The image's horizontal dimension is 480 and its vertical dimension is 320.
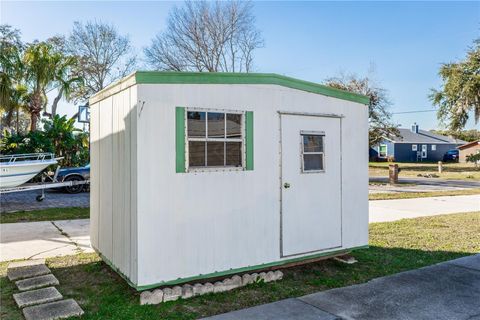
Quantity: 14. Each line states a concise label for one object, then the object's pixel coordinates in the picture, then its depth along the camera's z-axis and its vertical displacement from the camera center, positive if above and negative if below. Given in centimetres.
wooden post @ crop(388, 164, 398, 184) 1925 -64
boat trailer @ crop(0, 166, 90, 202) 980 -63
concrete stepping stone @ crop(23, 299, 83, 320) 359 -144
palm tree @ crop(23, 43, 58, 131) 1606 +386
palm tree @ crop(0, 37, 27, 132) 1416 +319
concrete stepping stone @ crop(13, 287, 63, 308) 392 -142
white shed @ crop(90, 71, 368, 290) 399 -15
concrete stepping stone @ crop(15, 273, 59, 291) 440 -141
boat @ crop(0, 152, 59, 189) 971 -18
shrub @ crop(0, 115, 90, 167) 1368 +79
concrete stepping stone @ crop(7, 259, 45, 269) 513 -139
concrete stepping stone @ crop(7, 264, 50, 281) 475 -139
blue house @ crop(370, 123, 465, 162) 4547 +162
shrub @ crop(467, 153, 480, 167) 3269 +15
